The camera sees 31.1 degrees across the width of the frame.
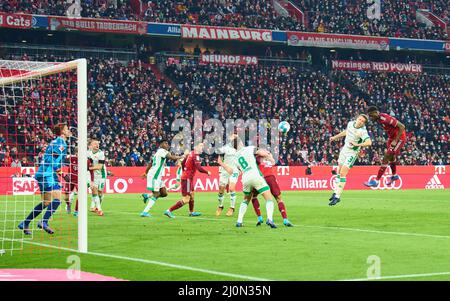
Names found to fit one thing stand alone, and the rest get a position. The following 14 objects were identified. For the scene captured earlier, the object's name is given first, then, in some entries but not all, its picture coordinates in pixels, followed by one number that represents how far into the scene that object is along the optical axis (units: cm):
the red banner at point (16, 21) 4700
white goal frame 1373
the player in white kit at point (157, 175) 2217
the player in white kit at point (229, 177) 2323
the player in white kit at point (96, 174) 2331
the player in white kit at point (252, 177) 1761
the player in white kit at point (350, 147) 2148
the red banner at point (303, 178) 3818
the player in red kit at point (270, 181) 1834
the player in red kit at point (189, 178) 2169
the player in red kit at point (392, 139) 2186
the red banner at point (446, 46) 6050
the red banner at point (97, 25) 4819
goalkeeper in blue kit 1611
